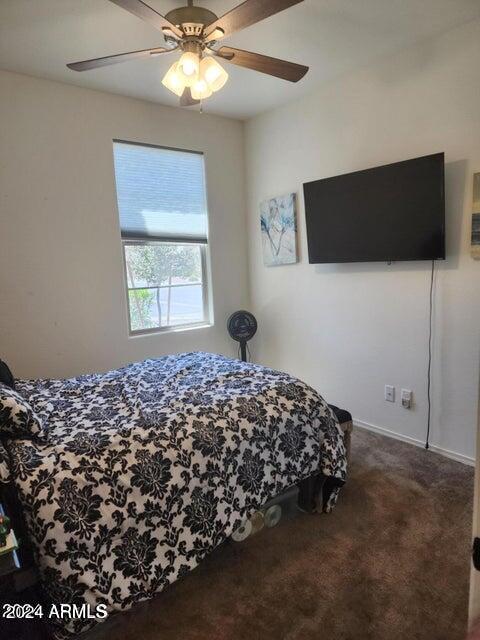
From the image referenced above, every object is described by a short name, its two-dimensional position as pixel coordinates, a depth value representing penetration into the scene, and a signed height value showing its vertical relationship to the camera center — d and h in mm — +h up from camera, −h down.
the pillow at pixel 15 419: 1571 -579
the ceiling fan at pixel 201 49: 1595 +1030
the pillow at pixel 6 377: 2049 -530
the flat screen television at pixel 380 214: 2461 +311
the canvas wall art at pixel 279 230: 3559 +308
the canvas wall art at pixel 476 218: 2363 +212
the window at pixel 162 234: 3316 +308
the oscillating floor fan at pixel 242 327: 3762 -599
